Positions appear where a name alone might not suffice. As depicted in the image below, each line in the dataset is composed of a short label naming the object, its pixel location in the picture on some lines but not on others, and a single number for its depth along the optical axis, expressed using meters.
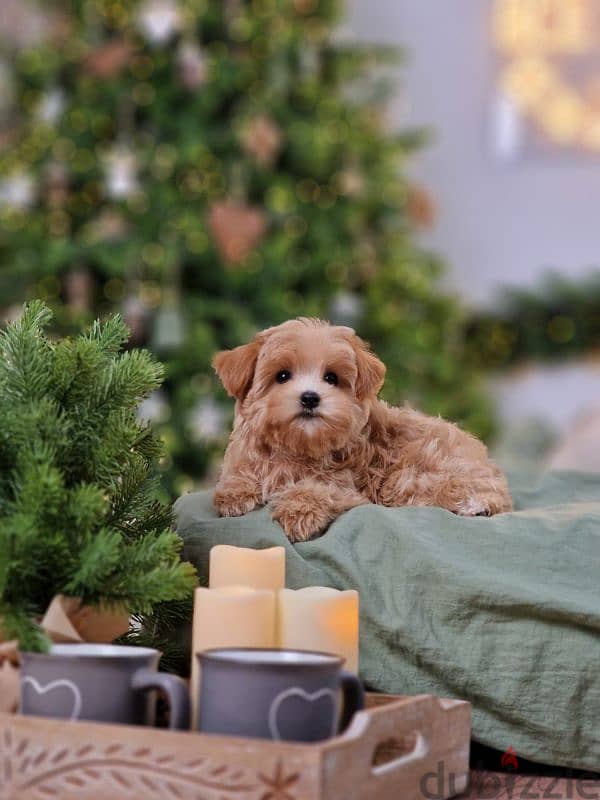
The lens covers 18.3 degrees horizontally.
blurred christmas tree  3.77
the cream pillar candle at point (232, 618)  1.39
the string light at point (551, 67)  4.72
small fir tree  1.38
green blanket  1.52
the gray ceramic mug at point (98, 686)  1.32
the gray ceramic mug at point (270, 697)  1.29
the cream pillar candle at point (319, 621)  1.40
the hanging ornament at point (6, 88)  4.02
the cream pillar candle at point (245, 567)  1.45
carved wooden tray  1.25
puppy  1.61
